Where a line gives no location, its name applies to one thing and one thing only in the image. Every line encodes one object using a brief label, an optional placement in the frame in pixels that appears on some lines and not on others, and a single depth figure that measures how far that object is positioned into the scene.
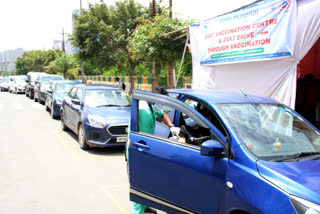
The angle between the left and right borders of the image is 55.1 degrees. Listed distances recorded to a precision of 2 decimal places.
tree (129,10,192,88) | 9.81
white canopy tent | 5.51
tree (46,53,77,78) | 40.22
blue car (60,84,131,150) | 7.19
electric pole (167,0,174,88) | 12.27
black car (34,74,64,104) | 18.48
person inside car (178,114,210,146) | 3.55
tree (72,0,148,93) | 21.33
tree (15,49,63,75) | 61.16
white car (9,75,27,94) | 29.38
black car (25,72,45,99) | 22.95
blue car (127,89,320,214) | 2.45
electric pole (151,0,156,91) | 15.99
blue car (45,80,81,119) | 12.59
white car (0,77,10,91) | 35.41
